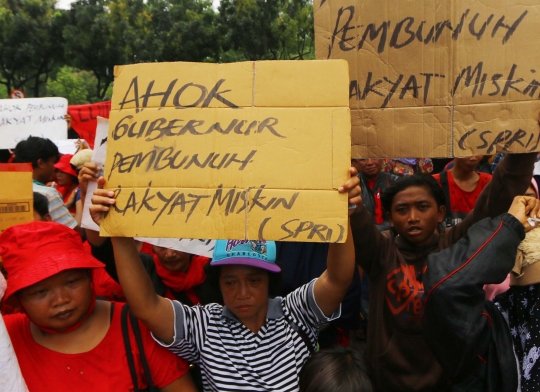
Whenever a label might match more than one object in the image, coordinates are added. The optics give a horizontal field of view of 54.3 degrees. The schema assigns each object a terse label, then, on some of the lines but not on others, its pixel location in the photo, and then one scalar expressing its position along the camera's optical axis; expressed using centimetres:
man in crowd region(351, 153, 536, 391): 200
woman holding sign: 181
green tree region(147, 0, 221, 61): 1714
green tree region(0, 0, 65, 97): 1819
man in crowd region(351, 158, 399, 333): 434
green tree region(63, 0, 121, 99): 1784
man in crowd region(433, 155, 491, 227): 394
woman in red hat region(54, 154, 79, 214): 470
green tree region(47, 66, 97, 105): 2112
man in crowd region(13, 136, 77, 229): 403
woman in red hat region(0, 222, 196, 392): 173
